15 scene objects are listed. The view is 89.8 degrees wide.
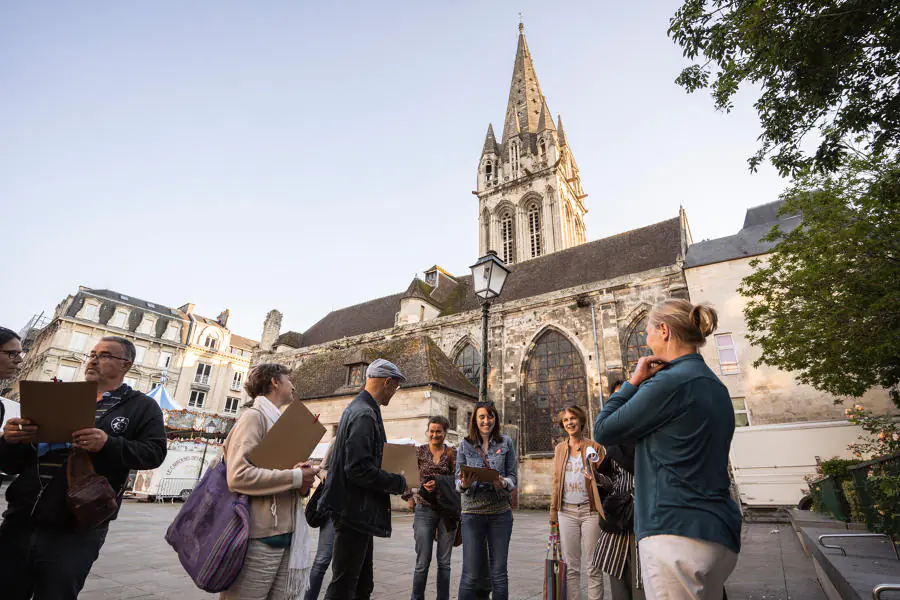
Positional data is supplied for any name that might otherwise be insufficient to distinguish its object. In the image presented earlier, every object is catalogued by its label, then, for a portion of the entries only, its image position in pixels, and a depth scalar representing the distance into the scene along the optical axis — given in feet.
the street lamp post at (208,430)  56.54
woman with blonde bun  5.08
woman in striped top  10.20
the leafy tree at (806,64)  18.15
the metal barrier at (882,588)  7.41
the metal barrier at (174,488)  53.78
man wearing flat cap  8.57
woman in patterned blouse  12.46
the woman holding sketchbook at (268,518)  6.97
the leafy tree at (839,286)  28.45
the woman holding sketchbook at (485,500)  11.50
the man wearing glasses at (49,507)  6.92
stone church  54.95
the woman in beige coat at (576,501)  11.46
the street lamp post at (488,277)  22.11
